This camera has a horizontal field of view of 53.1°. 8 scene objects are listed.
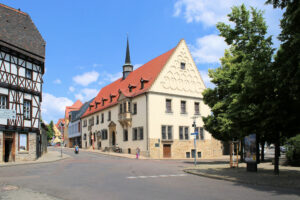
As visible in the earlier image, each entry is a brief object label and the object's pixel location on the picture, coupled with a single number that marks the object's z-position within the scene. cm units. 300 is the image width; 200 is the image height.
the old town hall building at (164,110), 3828
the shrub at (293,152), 2141
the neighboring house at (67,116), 7971
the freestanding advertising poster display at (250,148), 1800
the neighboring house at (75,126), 6738
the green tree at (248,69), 1423
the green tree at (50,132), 10869
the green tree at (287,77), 1141
